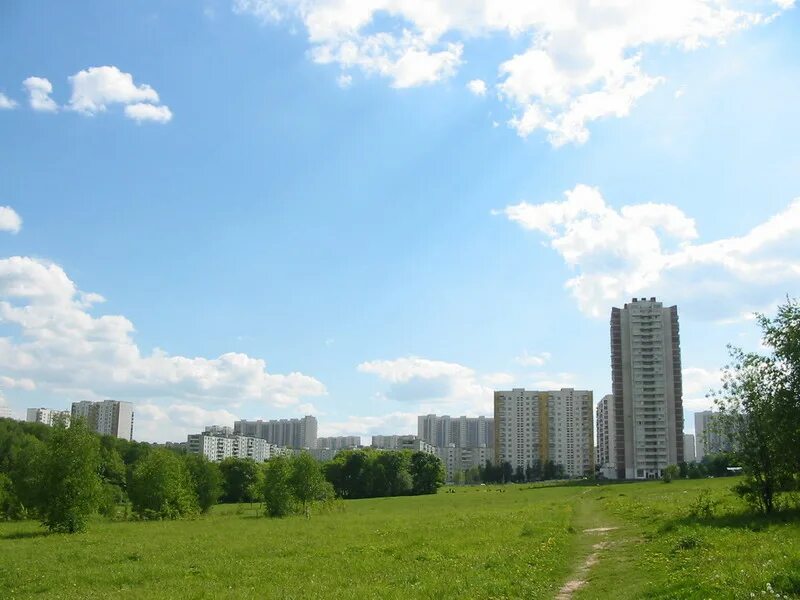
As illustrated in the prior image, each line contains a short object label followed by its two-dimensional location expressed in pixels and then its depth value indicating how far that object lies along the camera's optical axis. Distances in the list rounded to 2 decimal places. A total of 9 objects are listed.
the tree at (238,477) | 152.38
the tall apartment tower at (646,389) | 187.50
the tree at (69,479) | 67.94
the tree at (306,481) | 95.00
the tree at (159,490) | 92.75
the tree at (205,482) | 107.44
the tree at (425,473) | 170.19
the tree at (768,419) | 37.16
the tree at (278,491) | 94.12
